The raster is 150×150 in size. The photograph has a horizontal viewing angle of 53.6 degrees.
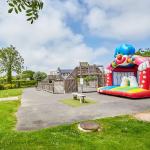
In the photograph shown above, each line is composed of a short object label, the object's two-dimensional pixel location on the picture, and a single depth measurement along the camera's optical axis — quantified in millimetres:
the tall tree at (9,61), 36571
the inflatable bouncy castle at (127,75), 12602
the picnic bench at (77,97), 11383
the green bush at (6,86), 31092
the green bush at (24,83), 35542
